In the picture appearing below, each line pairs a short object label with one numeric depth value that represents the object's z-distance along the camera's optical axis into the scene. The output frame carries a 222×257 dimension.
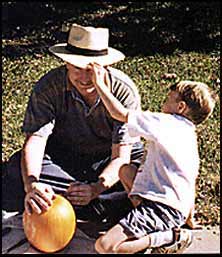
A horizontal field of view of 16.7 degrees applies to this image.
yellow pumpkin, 3.60
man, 3.84
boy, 3.58
